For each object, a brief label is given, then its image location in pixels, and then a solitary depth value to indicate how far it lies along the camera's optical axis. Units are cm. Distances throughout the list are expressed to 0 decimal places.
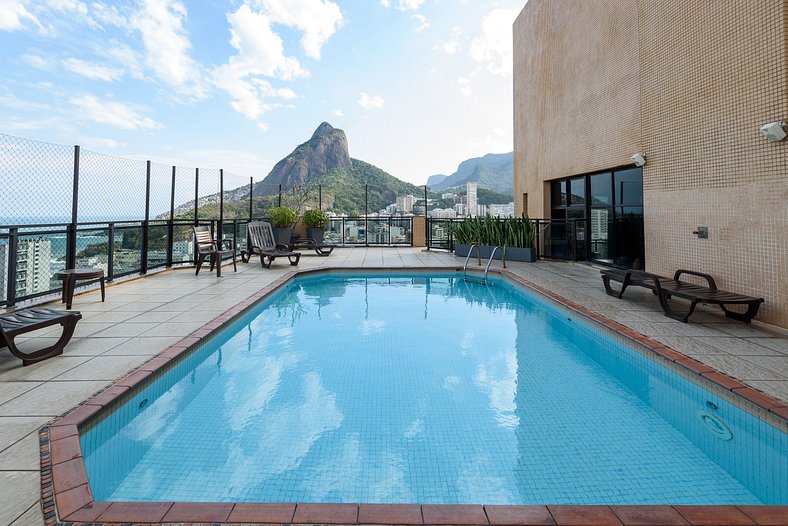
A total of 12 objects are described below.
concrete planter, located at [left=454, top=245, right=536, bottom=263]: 966
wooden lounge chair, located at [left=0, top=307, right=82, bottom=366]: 281
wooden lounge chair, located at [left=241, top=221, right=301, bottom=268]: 854
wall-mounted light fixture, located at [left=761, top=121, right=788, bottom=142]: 387
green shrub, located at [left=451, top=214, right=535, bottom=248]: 986
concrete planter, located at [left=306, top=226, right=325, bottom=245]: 1261
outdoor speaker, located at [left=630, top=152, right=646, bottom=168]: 628
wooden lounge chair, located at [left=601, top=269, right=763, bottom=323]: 401
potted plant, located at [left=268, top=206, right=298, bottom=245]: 1154
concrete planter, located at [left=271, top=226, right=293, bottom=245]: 1172
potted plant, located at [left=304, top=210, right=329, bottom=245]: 1245
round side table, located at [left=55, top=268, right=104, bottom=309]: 453
